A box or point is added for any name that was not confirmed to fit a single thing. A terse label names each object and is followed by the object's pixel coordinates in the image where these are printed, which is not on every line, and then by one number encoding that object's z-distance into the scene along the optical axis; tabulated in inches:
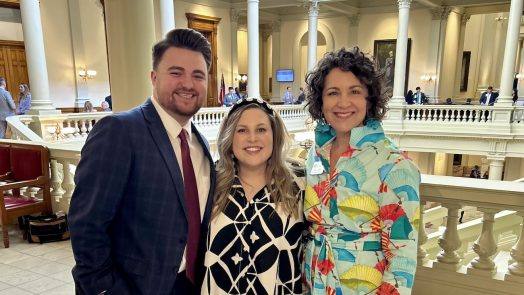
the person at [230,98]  518.0
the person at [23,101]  399.5
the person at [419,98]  603.2
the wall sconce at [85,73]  507.2
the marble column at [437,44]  665.0
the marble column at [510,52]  482.3
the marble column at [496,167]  490.6
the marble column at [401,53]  549.3
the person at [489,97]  546.8
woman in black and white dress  67.5
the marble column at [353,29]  748.6
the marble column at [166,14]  434.6
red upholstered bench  151.0
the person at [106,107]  446.0
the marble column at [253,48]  527.2
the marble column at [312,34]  621.6
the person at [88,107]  428.8
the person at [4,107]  348.8
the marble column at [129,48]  109.9
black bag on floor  151.4
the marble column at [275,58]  827.4
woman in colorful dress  59.1
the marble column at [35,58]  359.9
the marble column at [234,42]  683.1
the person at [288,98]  638.5
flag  631.2
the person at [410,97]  624.1
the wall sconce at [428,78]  685.3
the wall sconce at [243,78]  762.6
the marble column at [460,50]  716.0
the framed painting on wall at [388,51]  710.5
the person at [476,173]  648.2
